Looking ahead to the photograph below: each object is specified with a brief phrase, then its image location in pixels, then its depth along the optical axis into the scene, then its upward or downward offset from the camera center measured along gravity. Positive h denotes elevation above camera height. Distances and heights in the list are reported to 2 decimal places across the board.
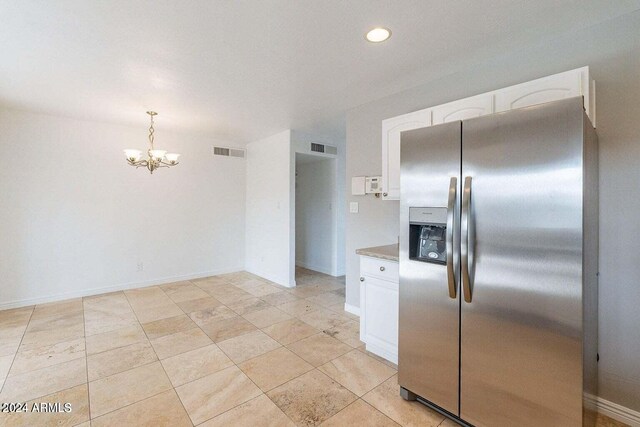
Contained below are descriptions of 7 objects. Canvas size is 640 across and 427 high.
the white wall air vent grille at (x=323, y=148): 4.94 +1.12
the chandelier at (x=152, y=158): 3.35 +0.66
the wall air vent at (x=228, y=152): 5.27 +1.11
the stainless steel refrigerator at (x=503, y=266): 1.32 -0.29
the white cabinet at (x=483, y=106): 1.73 +0.77
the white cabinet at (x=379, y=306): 2.34 -0.83
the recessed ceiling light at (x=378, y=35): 1.95 +1.24
